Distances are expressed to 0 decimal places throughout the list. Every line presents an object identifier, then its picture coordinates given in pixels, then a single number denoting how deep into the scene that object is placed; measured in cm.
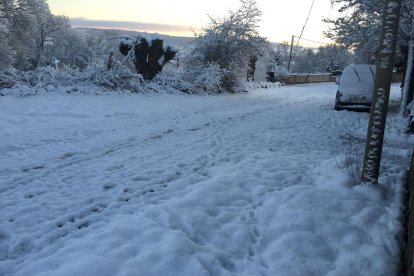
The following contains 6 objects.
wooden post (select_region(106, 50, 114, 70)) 1652
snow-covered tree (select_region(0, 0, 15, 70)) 3125
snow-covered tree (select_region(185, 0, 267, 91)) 2288
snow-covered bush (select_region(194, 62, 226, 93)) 2094
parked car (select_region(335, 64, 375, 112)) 1459
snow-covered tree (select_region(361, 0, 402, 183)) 459
